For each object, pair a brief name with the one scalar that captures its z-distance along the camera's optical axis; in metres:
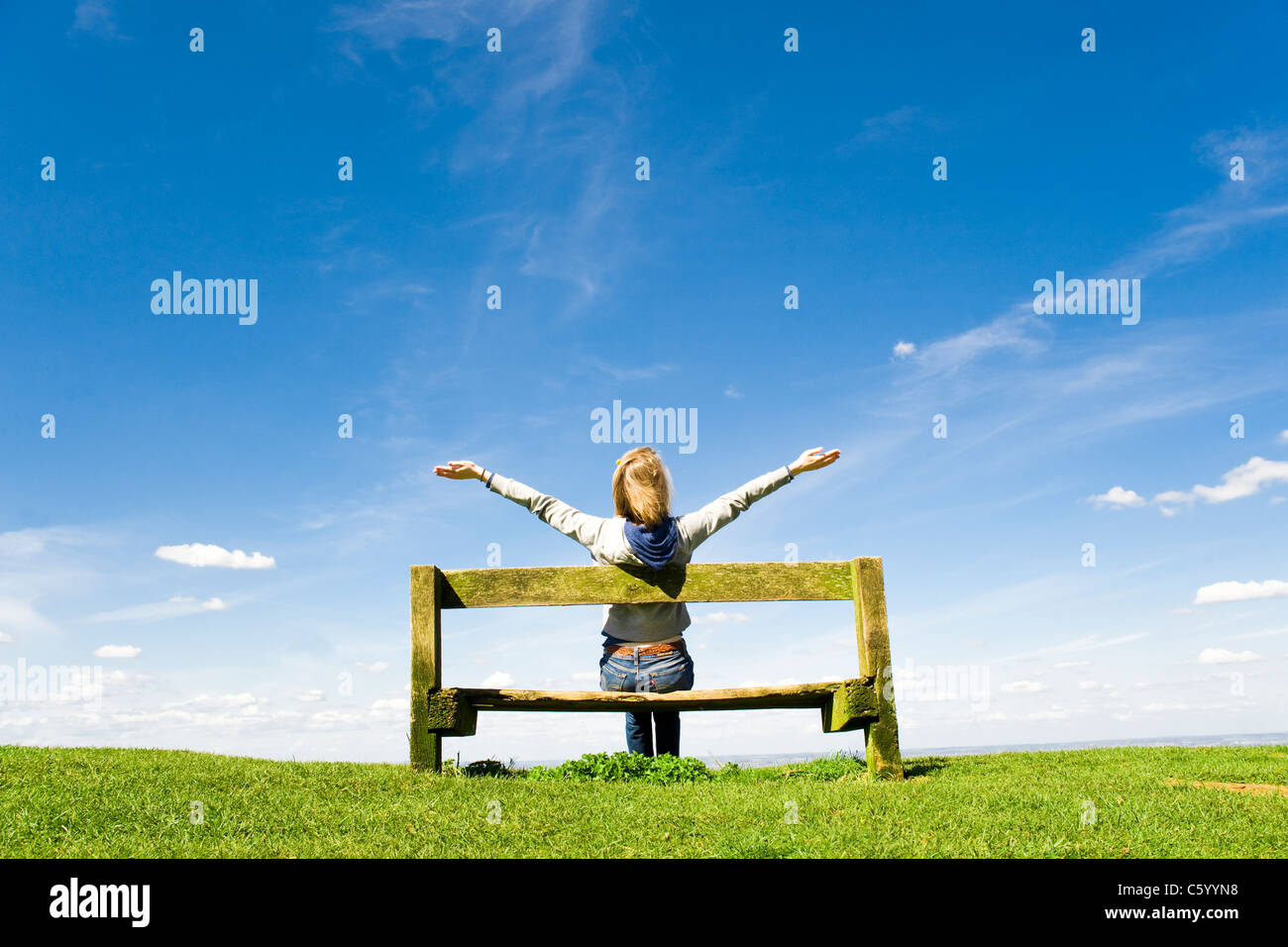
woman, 7.37
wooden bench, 6.79
